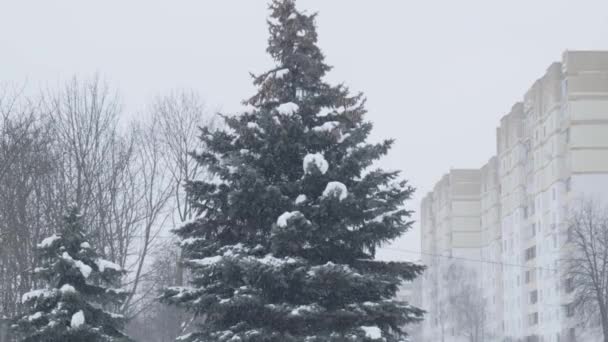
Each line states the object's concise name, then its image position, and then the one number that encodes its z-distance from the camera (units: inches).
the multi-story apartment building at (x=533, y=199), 3110.2
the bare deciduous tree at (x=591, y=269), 2383.1
